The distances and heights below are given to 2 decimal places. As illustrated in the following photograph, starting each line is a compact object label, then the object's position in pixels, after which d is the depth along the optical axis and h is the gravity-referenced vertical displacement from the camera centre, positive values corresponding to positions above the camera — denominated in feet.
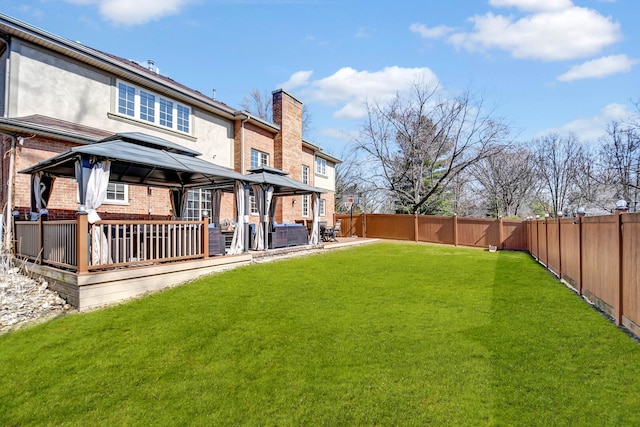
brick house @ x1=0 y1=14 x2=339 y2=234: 26.43 +10.32
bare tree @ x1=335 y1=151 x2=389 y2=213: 89.92 +8.03
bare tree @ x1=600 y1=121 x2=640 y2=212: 69.82 +11.95
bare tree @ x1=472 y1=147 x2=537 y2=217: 94.02 +9.92
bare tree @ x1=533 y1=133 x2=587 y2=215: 90.58 +12.53
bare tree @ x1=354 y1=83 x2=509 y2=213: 72.08 +16.86
